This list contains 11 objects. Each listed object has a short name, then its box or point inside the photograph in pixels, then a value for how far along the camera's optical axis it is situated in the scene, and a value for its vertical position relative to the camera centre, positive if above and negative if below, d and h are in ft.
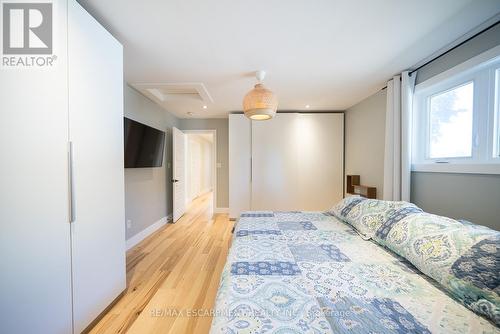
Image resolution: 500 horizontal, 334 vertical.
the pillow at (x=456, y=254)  2.79 -1.65
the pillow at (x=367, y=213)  5.36 -1.57
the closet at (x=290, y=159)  13.15 +0.28
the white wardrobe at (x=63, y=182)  3.22 -0.43
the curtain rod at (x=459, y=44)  5.03 +3.63
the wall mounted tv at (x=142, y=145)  8.58 +0.89
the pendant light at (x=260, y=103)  6.05 +1.93
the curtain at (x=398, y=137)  7.29 +1.06
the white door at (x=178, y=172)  13.26 -0.74
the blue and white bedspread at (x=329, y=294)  2.53 -2.16
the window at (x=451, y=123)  5.86 +1.39
